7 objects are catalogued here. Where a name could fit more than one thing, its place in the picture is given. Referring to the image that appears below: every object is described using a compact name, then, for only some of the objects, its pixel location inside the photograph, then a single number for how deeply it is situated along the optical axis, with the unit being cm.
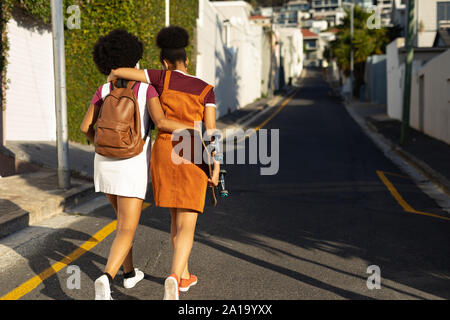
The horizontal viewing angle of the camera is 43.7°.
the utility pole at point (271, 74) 5859
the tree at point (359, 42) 5000
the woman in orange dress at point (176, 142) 396
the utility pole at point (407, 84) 1678
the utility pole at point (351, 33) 4798
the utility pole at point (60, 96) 859
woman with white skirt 406
